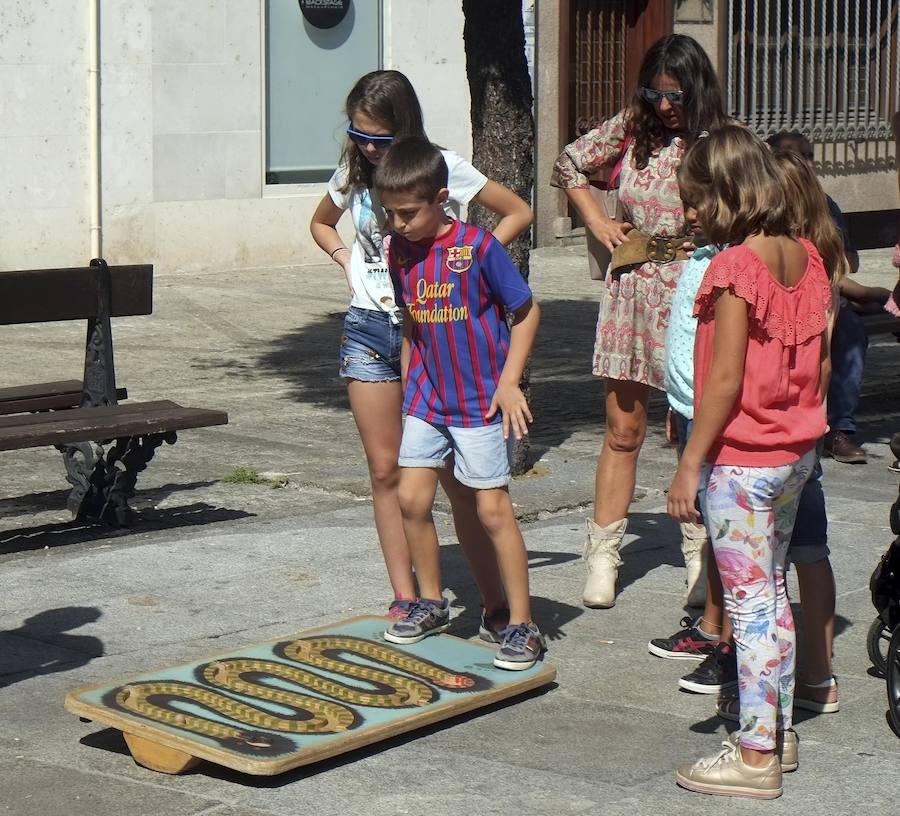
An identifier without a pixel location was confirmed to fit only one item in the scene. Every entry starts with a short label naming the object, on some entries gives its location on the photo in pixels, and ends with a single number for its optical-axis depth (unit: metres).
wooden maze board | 4.27
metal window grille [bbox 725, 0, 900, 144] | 20.88
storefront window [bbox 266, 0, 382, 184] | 16.73
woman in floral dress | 5.61
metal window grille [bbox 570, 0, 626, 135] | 19.50
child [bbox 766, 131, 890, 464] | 8.62
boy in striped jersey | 4.88
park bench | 6.88
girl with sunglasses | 5.24
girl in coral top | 4.15
